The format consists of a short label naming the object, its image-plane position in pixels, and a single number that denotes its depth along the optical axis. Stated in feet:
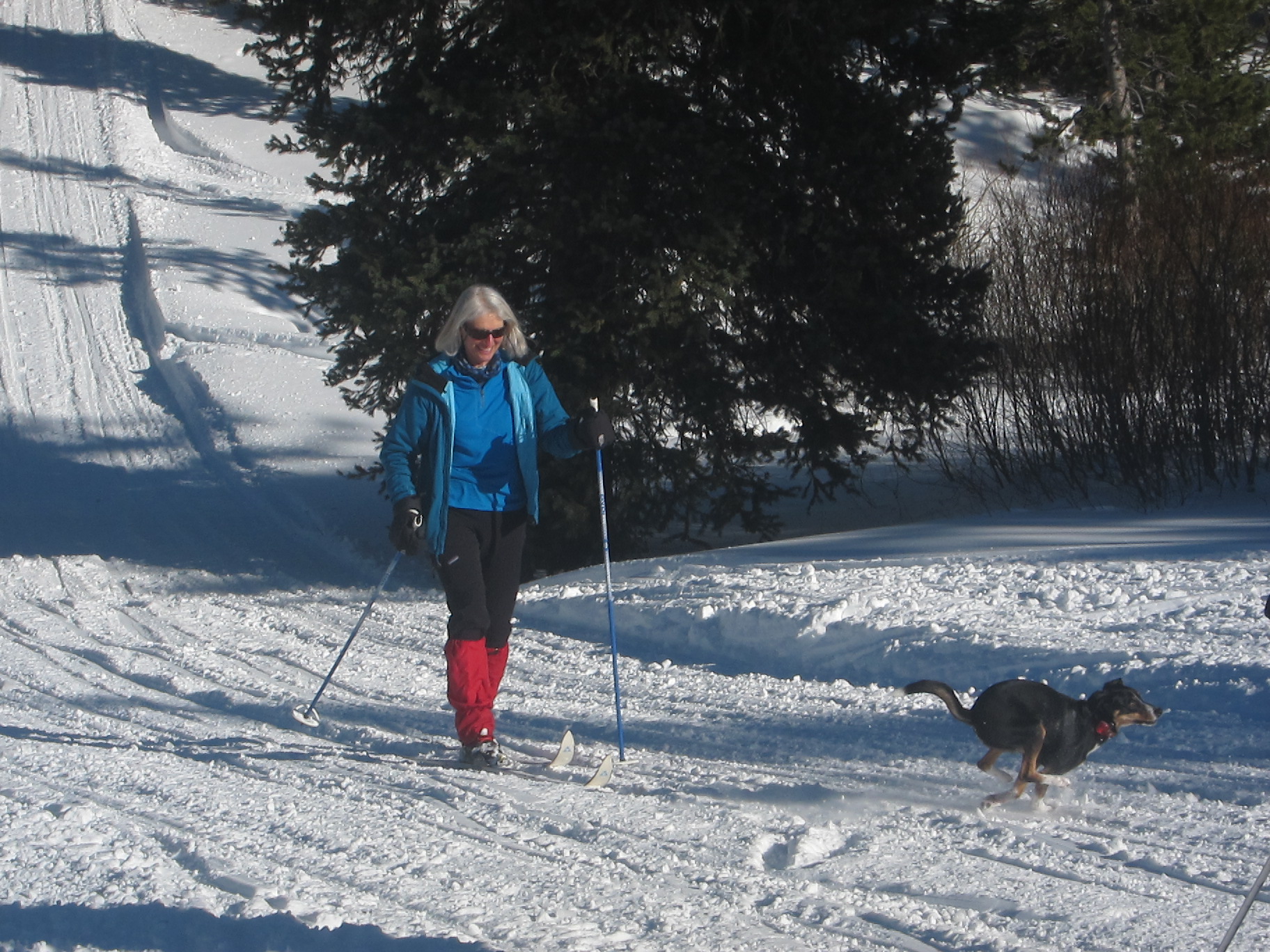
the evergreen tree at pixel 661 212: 55.62
